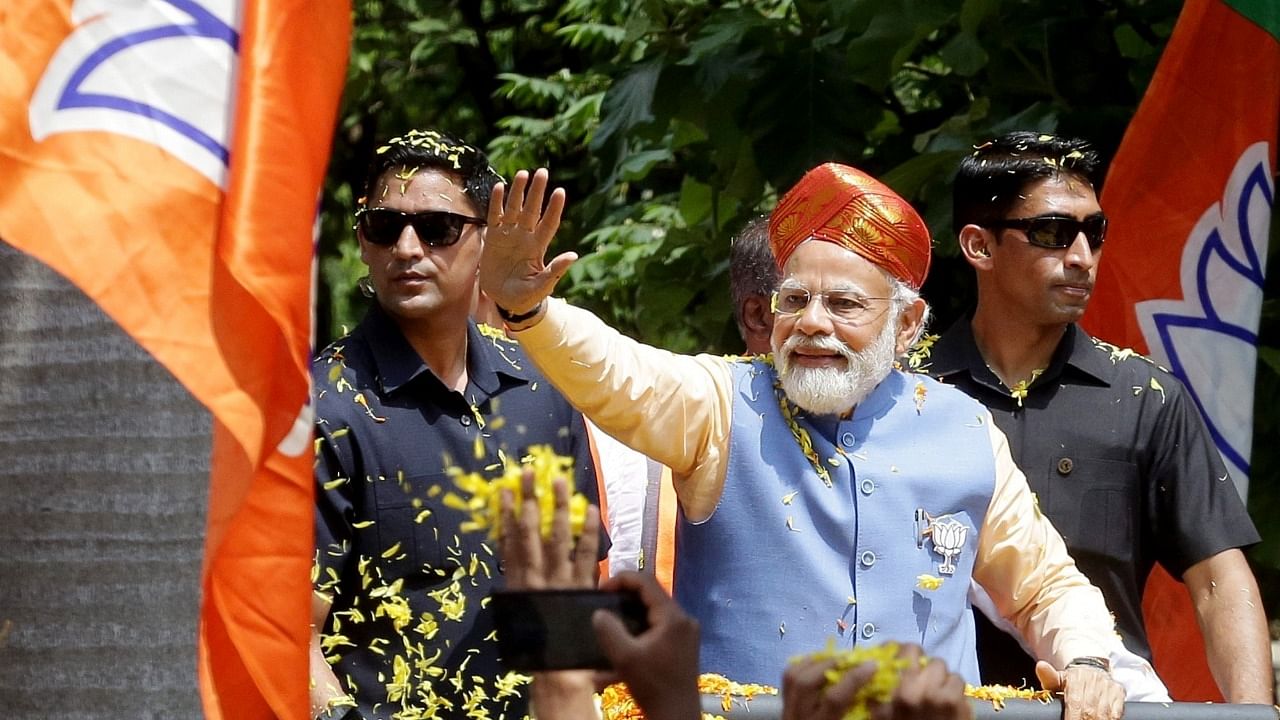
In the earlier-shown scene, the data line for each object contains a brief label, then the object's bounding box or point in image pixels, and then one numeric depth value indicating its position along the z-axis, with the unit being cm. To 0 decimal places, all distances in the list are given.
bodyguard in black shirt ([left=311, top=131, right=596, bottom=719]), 848
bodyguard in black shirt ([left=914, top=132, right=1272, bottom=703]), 937
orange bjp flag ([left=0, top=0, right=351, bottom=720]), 707
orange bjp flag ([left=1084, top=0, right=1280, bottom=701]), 1147
